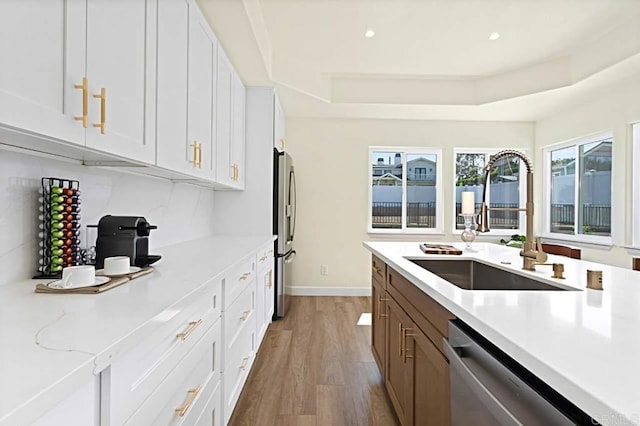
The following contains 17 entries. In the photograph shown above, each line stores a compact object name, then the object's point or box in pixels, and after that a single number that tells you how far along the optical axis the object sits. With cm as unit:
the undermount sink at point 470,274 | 178
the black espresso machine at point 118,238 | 155
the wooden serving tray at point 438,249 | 227
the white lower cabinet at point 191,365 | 81
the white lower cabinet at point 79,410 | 60
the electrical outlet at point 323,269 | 528
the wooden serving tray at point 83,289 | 113
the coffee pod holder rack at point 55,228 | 134
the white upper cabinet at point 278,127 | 390
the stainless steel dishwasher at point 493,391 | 66
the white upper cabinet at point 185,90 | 172
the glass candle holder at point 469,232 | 242
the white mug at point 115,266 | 138
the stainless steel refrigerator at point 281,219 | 391
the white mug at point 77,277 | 115
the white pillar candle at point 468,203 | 246
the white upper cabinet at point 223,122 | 271
